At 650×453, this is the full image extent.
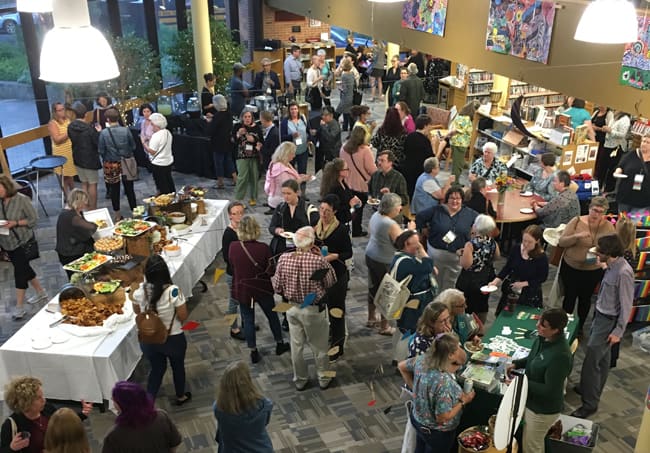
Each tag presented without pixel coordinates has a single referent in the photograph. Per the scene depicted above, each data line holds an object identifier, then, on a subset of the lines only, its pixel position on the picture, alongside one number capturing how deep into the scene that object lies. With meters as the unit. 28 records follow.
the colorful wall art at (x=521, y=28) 7.11
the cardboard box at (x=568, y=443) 4.12
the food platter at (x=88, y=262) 5.59
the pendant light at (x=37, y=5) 3.88
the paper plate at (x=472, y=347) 4.47
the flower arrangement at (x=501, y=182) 7.27
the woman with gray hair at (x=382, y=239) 5.47
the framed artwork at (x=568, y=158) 8.79
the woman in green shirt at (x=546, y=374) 3.80
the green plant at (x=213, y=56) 12.52
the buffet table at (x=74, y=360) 4.74
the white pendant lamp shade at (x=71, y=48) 2.79
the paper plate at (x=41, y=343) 4.77
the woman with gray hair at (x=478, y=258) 5.16
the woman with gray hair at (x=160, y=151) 8.03
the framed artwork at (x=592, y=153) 8.91
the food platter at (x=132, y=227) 6.01
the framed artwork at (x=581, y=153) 8.84
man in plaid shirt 4.81
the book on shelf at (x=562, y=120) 8.95
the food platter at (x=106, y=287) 5.20
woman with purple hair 3.31
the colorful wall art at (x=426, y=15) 8.80
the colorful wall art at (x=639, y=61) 6.07
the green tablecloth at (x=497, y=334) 4.05
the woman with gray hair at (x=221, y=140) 9.14
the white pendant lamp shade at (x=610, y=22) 4.22
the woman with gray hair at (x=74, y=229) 5.84
